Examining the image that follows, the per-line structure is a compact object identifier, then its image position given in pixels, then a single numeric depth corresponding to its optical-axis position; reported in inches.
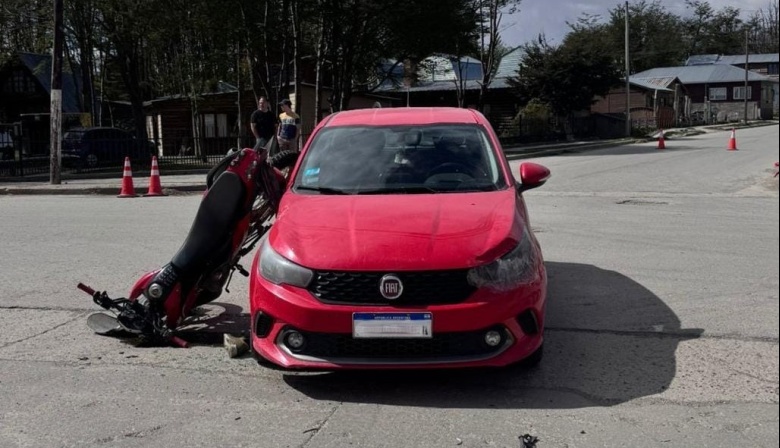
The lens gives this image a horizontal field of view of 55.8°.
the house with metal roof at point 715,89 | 3004.4
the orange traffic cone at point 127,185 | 684.7
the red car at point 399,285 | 163.2
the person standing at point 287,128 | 546.0
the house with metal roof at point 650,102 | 2257.6
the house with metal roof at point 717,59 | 3464.6
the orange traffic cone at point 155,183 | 695.1
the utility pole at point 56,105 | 768.3
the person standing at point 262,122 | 559.8
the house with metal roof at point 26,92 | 1997.8
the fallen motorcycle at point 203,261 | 211.2
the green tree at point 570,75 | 1684.3
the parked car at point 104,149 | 1008.2
